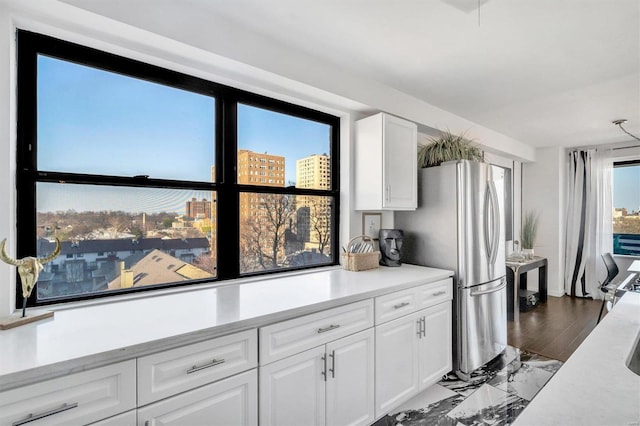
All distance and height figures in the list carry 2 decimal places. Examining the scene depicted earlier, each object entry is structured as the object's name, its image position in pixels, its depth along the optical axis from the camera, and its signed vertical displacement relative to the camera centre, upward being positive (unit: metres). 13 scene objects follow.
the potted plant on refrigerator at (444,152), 2.87 +0.57
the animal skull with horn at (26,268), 1.33 -0.22
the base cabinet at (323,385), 1.50 -0.87
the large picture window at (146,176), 1.58 +0.24
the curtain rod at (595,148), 4.72 +1.03
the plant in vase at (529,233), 5.00 -0.29
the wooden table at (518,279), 3.93 -0.87
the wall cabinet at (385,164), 2.55 +0.42
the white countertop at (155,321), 1.03 -0.44
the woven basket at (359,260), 2.54 -0.36
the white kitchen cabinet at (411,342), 2.00 -0.86
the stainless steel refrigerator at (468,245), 2.52 -0.25
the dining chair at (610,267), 3.69 -0.61
